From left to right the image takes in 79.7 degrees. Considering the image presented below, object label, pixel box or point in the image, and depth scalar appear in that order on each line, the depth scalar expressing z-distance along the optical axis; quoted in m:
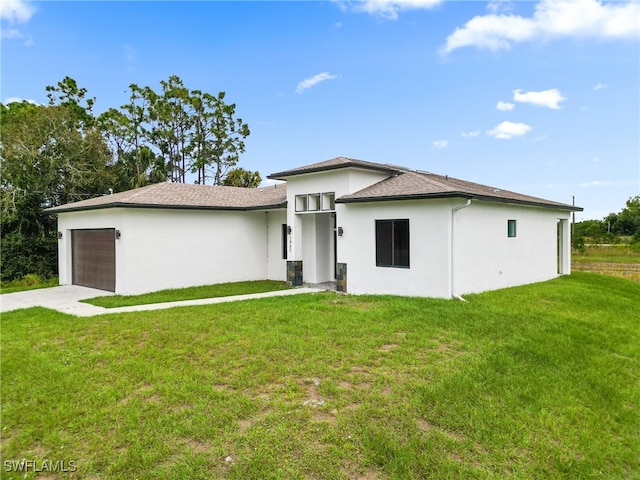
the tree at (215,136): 33.34
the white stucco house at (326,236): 10.82
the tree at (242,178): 33.44
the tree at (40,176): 18.36
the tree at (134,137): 26.86
